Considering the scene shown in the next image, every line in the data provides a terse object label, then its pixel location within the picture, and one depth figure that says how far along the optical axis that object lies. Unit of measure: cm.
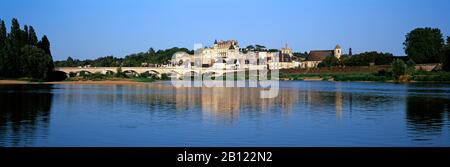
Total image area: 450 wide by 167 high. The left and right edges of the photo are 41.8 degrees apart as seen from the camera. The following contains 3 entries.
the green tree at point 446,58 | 8078
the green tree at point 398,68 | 7912
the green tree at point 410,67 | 8238
